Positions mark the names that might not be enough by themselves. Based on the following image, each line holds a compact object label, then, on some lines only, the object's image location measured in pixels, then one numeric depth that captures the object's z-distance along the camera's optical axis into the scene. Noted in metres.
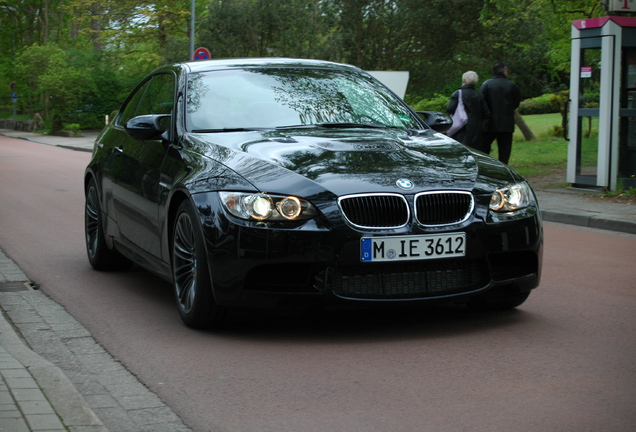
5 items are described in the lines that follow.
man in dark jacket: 14.84
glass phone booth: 14.27
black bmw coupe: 5.26
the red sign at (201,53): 27.17
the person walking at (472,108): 14.67
